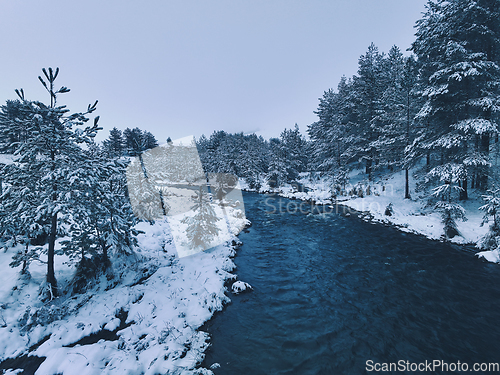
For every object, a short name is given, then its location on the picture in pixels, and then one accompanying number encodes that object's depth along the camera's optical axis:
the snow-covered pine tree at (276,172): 44.34
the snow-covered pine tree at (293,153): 48.88
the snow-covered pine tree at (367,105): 31.11
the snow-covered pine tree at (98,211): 8.38
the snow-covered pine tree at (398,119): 21.06
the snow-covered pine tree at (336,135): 33.38
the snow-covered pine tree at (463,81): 13.99
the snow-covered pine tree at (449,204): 13.97
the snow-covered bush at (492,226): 11.55
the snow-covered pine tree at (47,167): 7.76
